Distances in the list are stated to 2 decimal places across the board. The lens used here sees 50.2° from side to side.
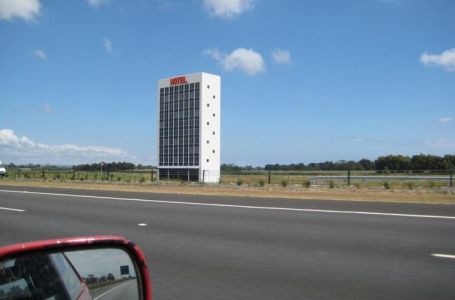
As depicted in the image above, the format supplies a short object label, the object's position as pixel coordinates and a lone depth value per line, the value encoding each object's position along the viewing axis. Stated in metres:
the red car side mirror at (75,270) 2.19
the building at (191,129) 47.50
